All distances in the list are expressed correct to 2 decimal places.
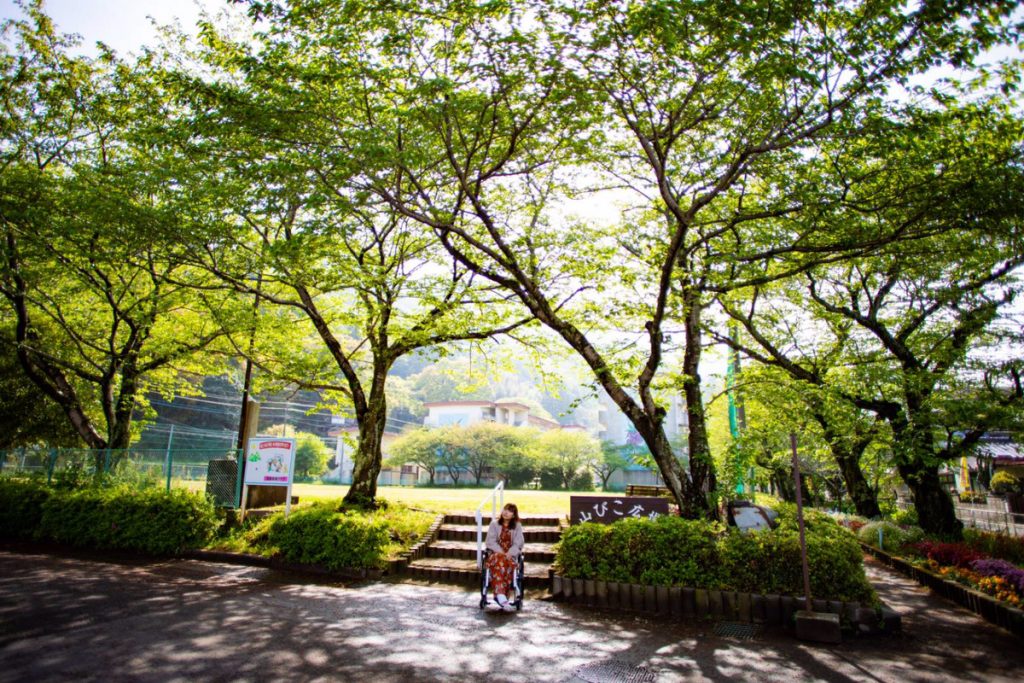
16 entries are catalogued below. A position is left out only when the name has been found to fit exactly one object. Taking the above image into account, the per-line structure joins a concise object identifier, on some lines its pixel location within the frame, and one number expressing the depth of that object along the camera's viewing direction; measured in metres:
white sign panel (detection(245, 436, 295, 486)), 12.52
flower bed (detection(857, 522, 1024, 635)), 7.71
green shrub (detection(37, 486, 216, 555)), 11.51
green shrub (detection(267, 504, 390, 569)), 9.96
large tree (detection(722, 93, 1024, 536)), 8.27
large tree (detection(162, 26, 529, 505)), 8.56
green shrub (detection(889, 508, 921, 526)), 16.12
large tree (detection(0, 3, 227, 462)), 11.10
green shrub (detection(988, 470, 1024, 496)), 24.48
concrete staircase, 9.87
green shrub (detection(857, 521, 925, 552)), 13.36
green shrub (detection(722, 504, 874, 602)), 7.43
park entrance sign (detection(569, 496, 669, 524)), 9.41
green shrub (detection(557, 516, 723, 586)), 8.16
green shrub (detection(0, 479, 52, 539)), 13.11
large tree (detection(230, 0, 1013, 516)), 7.28
